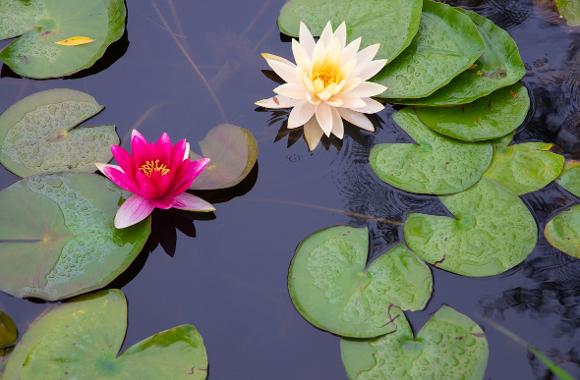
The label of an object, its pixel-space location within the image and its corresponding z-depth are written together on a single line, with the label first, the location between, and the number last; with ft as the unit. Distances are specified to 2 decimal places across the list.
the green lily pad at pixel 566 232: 9.12
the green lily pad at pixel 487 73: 10.27
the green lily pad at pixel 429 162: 9.66
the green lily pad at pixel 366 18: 10.62
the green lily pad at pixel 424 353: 7.96
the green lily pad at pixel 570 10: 11.73
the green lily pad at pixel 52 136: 9.55
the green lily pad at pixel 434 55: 10.27
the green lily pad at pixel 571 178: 9.72
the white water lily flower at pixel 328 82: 9.96
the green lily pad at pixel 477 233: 8.89
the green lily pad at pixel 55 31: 10.68
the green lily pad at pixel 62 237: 8.36
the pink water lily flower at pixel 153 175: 8.82
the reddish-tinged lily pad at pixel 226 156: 9.59
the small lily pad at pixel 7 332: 7.89
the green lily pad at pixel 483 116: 10.11
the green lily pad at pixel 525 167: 9.71
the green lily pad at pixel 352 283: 8.28
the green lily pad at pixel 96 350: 7.72
